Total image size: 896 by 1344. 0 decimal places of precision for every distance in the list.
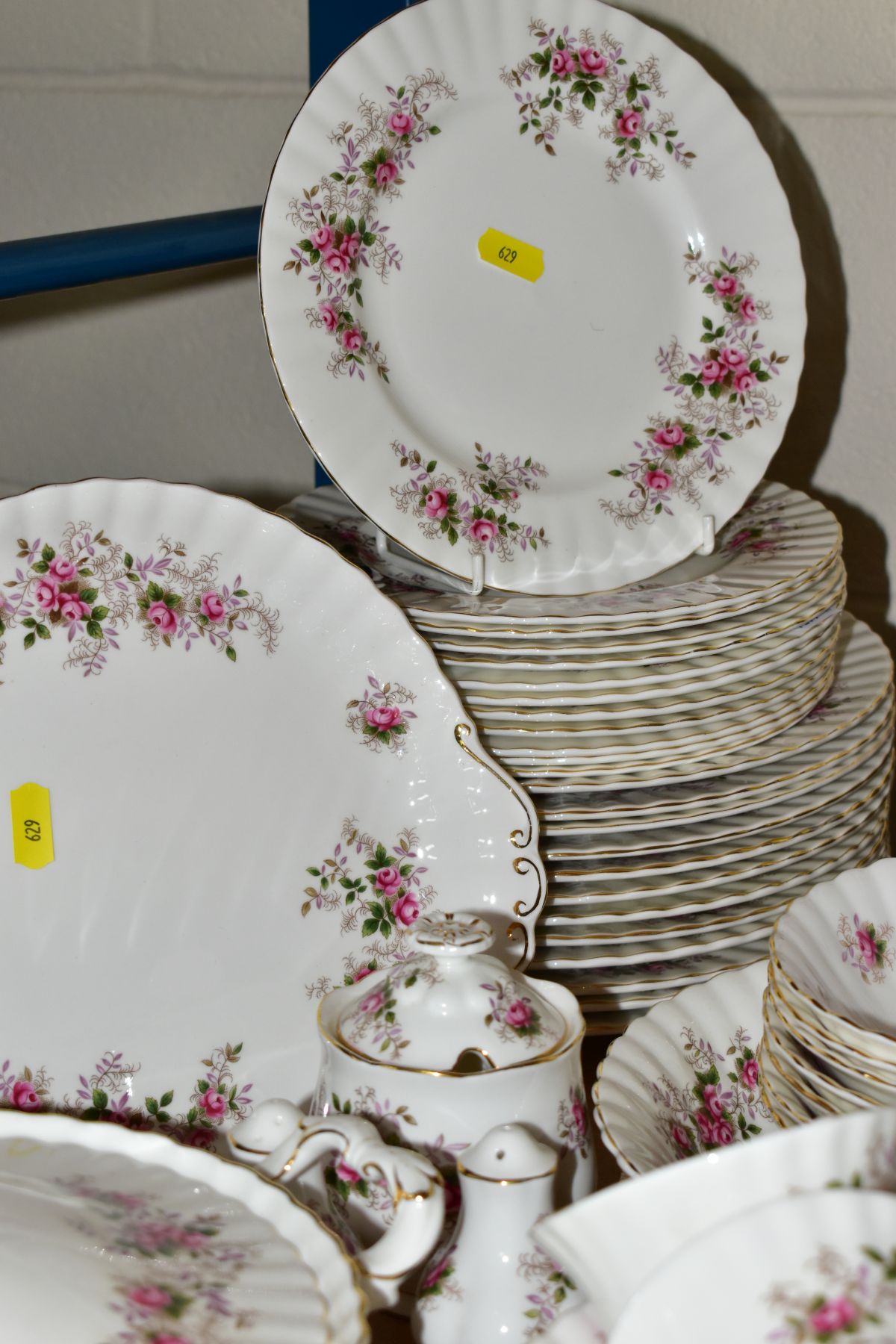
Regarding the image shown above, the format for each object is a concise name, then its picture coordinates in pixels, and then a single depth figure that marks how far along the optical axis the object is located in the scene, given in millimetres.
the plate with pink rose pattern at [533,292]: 1078
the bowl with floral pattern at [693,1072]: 985
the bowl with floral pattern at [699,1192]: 863
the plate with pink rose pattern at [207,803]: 1034
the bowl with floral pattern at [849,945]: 998
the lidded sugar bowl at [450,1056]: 951
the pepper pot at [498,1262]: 930
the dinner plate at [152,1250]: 889
